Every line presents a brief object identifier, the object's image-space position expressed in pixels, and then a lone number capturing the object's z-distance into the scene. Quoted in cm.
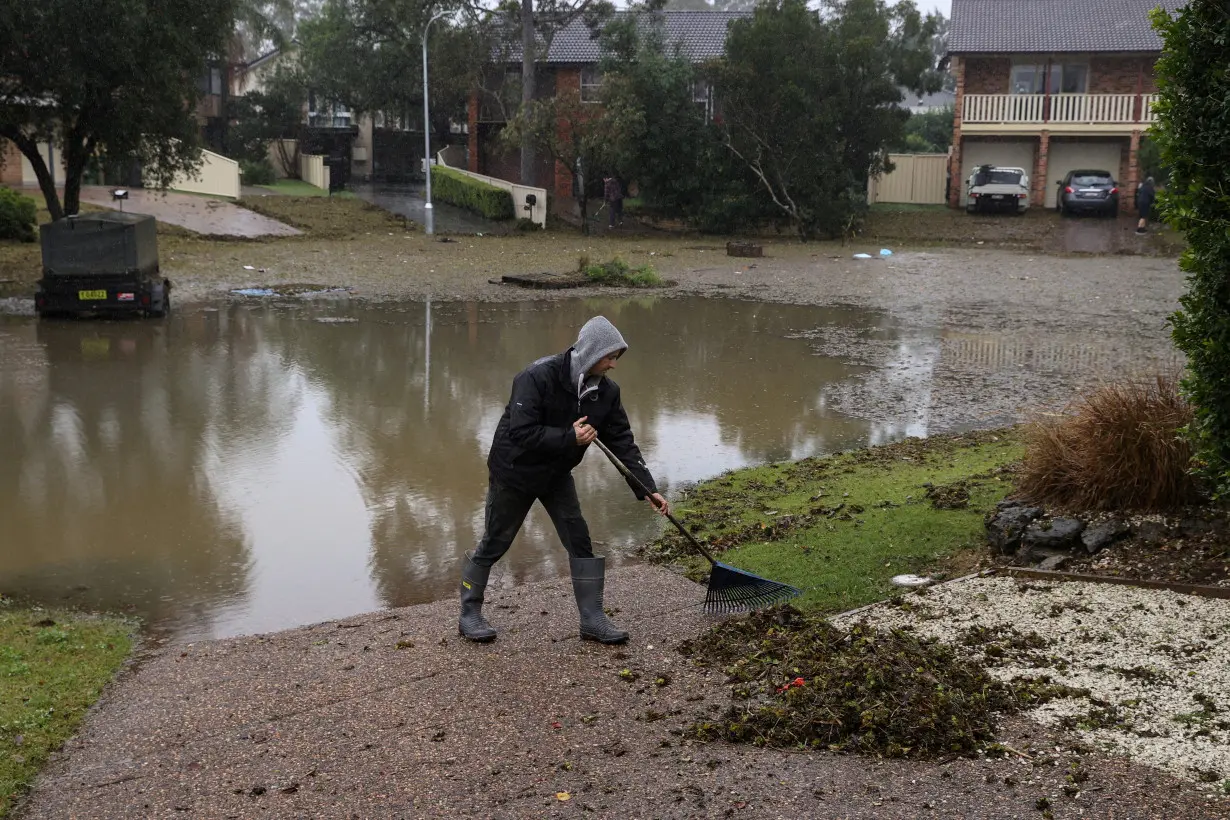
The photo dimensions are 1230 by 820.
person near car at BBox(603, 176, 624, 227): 3881
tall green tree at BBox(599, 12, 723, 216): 3672
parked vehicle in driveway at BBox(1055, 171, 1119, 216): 4103
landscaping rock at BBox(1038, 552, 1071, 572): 683
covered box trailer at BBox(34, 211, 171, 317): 1875
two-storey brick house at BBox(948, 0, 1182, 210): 4291
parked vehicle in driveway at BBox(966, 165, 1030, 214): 4162
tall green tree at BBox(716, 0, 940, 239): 3591
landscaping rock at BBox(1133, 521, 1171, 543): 687
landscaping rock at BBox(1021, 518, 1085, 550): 701
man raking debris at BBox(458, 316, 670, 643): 612
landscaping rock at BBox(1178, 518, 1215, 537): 684
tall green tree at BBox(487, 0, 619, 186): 4069
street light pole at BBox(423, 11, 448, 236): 3522
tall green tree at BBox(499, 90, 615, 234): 3631
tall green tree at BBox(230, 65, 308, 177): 5469
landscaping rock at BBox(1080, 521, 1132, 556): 692
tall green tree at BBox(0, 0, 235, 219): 2039
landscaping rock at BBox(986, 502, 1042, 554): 721
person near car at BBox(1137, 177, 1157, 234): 3712
